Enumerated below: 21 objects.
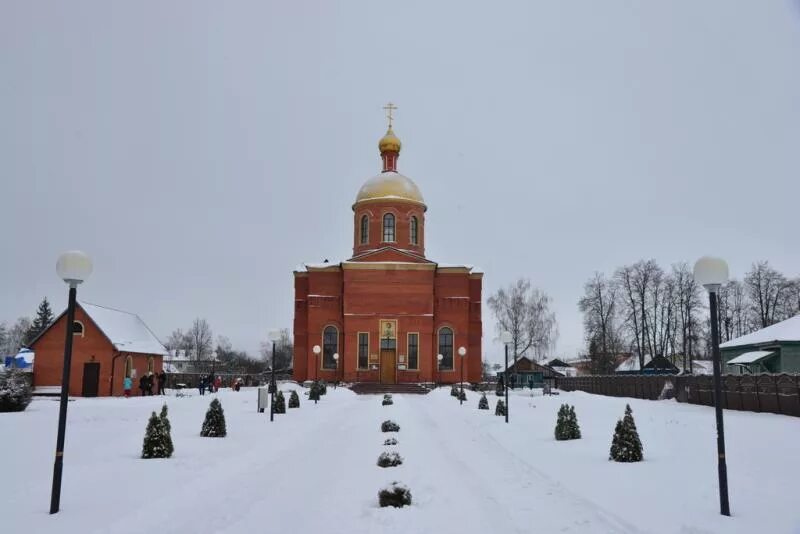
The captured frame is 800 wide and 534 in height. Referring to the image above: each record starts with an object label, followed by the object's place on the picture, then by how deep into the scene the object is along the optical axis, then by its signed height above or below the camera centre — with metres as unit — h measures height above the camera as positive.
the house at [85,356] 33.50 +0.24
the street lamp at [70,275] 7.75 +1.05
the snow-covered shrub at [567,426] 14.35 -1.32
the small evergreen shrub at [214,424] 14.70 -1.37
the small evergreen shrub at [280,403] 22.61 -1.38
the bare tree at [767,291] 55.38 +6.25
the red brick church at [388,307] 47.00 +4.00
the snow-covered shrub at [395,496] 7.82 -1.55
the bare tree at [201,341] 112.19 +3.69
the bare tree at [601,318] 59.44 +4.21
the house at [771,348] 33.06 +0.88
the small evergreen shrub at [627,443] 10.91 -1.29
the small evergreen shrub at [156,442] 11.23 -1.35
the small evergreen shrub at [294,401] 25.61 -1.48
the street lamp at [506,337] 22.17 +0.89
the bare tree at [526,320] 64.38 +4.22
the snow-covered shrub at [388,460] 10.46 -1.51
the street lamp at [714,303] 7.26 +0.74
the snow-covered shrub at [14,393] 20.58 -1.02
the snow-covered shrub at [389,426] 15.95 -1.51
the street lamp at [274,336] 23.35 +0.91
